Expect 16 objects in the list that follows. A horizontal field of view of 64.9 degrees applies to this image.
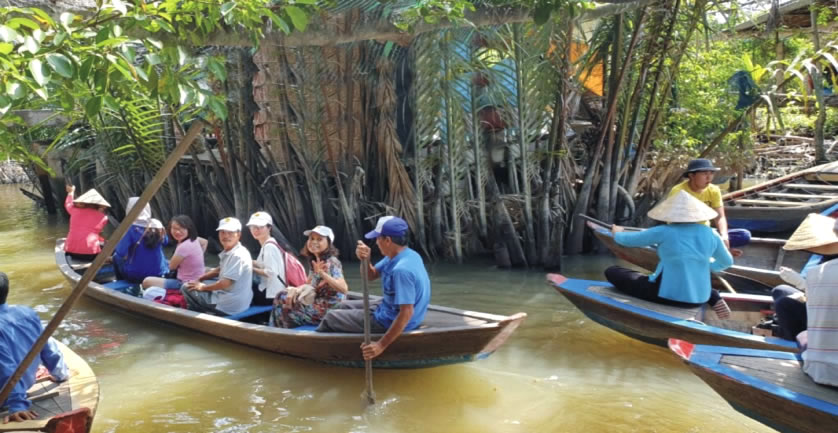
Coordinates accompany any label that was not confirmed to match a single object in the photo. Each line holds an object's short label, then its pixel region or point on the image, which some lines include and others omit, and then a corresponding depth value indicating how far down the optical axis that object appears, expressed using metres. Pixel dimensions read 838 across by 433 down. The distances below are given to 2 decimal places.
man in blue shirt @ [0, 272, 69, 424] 3.60
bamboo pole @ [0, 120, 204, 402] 3.47
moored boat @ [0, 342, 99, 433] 3.38
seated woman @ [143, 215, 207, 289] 6.62
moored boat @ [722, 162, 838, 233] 8.88
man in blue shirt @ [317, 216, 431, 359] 4.56
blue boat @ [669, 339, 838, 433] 3.44
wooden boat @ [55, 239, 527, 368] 4.82
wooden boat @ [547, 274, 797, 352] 4.94
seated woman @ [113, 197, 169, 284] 7.25
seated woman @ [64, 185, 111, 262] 8.62
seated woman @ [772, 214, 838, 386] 3.30
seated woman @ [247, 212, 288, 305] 5.71
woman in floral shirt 5.11
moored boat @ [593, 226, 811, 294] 6.38
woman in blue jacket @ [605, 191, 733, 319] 5.17
